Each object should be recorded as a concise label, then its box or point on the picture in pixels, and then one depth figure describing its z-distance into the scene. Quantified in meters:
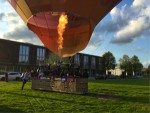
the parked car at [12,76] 18.46
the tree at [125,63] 44.90
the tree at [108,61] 40.62
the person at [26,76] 8.79
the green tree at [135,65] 46.96
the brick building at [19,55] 27.57
